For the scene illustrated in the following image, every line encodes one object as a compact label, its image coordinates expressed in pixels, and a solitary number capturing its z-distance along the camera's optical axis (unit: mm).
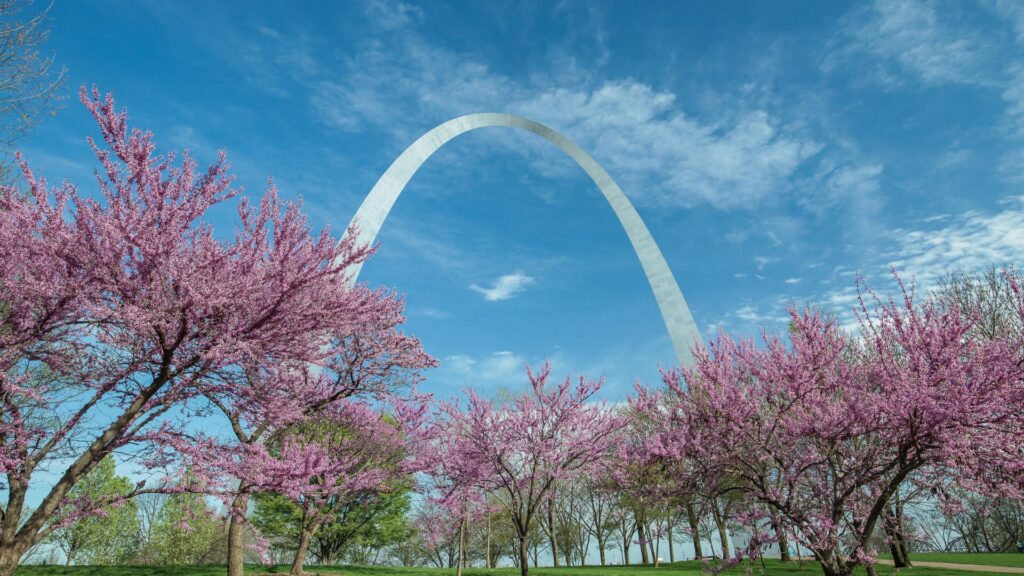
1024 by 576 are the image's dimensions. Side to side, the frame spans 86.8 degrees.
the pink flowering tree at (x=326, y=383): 7895
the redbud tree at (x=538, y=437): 13859
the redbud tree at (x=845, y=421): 6762
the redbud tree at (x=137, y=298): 6176
